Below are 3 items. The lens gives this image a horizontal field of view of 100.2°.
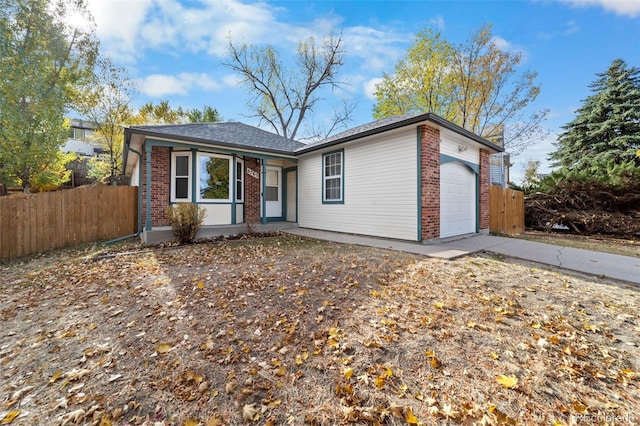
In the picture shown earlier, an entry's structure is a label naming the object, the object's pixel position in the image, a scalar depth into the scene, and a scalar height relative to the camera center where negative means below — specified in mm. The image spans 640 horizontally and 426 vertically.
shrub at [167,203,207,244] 7258 -160
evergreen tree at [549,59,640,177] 14922 +5490
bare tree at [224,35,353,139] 20031 +10805
